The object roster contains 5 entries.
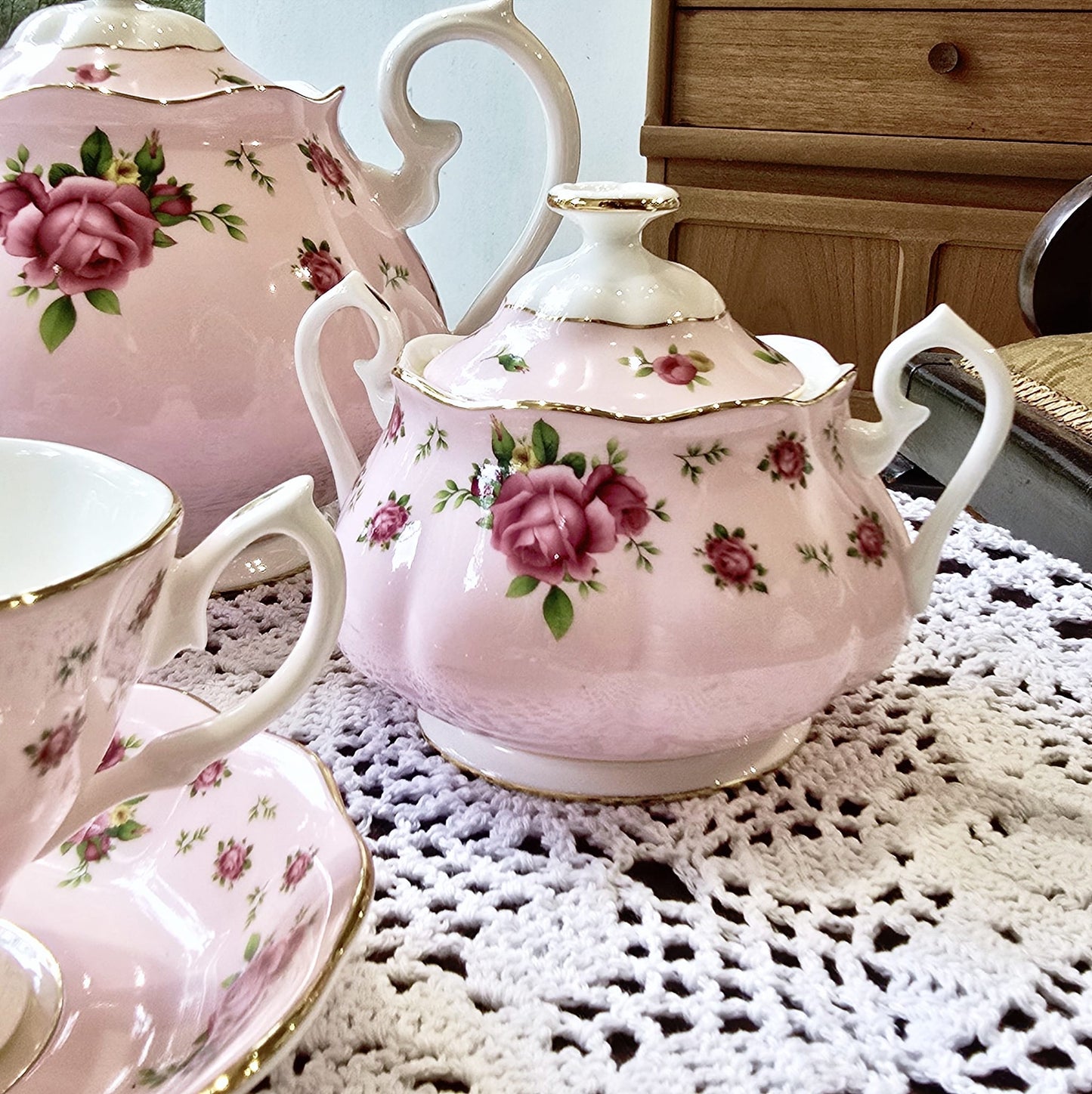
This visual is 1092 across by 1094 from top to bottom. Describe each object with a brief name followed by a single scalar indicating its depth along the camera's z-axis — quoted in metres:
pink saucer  0.29
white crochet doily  0.30
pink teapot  0.49
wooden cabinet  1.38
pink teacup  0.26
